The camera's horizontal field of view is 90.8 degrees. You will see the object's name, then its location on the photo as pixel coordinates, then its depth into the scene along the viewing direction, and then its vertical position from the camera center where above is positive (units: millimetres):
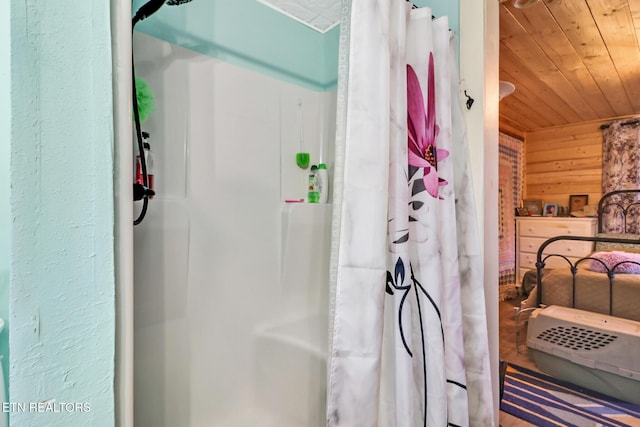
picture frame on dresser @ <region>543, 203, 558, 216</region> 4289 +45
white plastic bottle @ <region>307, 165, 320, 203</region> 1434 +115
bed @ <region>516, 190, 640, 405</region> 1873 -722
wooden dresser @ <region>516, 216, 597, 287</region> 3725 -316
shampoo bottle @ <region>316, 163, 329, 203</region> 1429 +131
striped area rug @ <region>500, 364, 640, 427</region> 1704 -1123
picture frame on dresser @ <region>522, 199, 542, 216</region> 4453 +89
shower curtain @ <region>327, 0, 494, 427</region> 745 -68
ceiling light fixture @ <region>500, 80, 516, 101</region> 1348 +543
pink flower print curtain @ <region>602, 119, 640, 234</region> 3721 +531
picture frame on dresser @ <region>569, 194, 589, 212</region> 4133 +149
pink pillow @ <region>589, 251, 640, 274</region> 2396 -393
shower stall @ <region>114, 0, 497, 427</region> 1021 -45
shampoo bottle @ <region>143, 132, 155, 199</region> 986 +161
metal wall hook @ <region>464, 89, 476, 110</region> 1084 +383
